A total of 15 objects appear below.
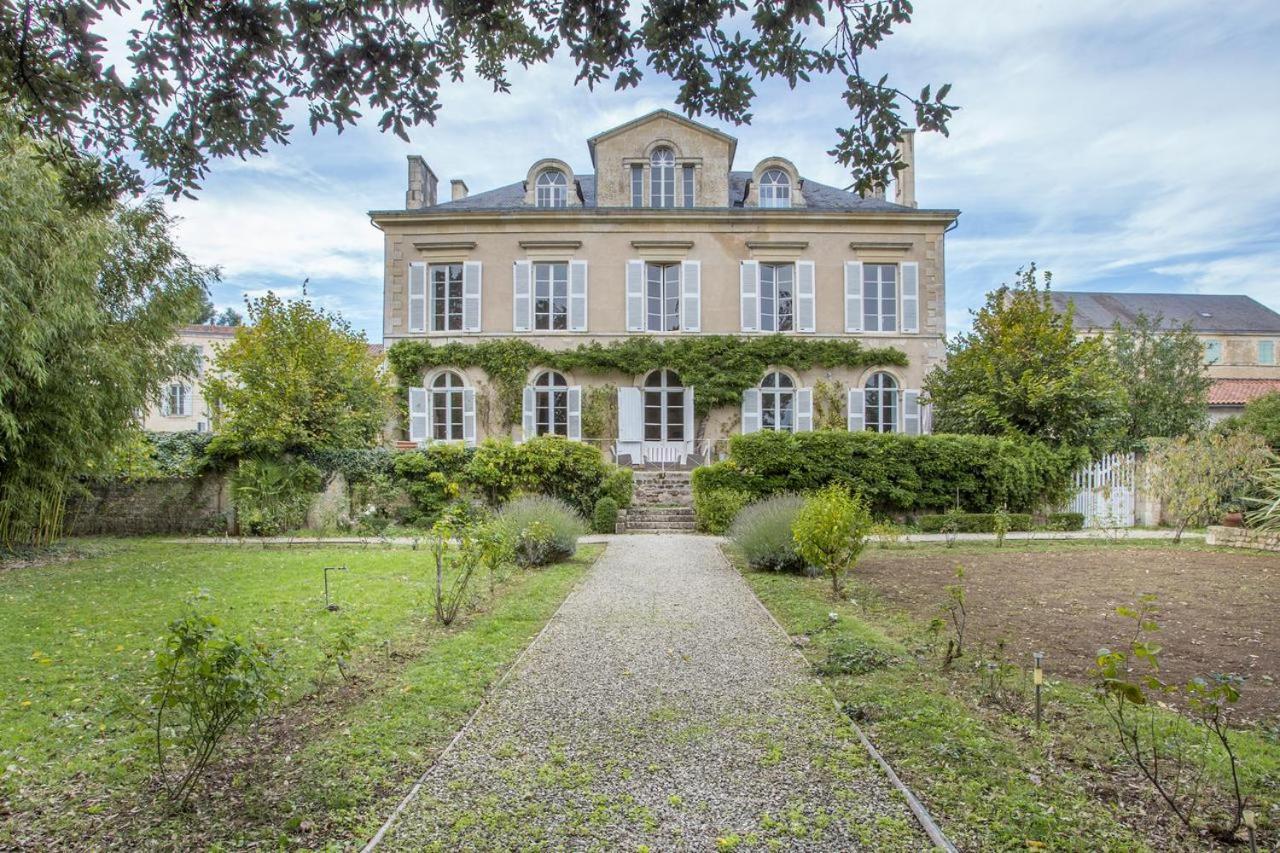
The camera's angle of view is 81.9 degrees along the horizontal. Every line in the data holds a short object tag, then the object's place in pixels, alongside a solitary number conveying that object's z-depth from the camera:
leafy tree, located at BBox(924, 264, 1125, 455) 14.45
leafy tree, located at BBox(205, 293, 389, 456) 13.32
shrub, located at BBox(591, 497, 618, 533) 13.19
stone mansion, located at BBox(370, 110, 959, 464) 18.86
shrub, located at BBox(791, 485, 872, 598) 7.14
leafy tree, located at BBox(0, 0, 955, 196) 3.12
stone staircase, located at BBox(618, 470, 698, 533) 13.56
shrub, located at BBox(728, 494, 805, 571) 8.52
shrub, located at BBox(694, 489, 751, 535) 12.73
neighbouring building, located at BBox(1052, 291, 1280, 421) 34.09
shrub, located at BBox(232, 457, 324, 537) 12.68
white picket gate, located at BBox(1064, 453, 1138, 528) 14.42
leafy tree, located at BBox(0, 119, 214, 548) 8.60
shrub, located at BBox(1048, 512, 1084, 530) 13.84
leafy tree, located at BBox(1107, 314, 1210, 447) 19.34
